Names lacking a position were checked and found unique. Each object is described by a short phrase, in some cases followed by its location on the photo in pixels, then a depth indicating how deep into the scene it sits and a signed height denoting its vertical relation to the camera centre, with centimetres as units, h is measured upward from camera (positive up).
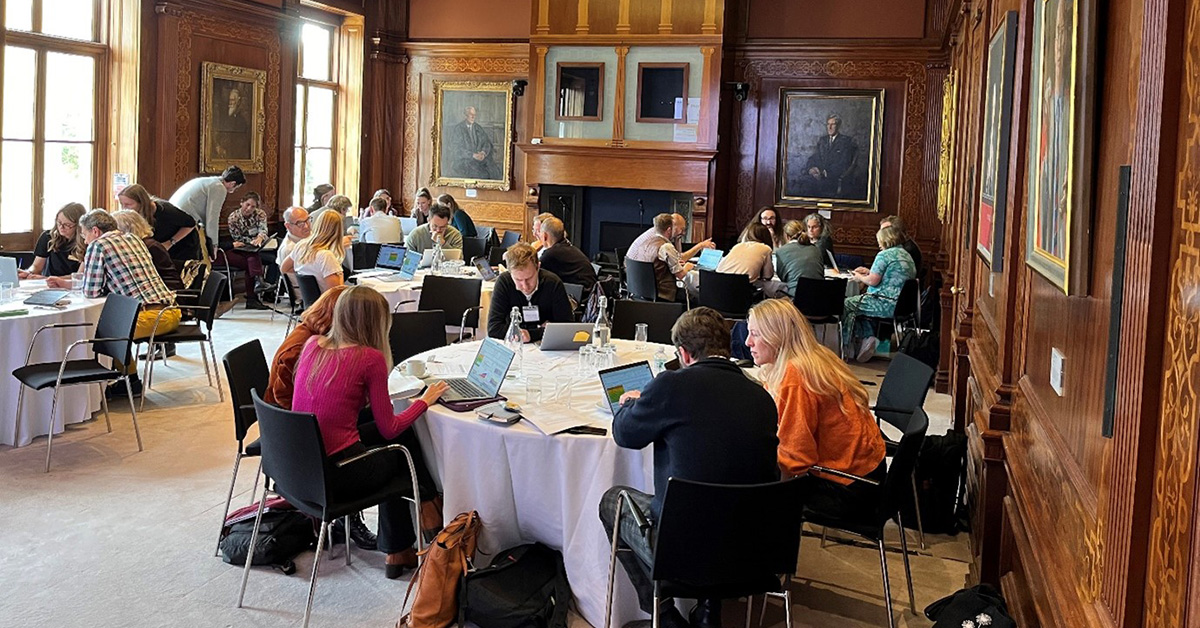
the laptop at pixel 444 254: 884 -31
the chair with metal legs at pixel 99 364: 576 -88
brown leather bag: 384 -128
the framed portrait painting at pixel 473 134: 1411 +113
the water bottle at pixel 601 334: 524 -53
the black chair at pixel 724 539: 311 -90
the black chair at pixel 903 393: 471 -69
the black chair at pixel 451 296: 718 -51
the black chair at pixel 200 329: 699 -80
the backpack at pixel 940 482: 510 -115
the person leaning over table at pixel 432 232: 989 -13
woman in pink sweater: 396 -63
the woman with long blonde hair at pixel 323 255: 739 -28
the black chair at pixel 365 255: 961 -34
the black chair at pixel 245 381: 442 -72
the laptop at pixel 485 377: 429 -63
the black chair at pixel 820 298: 901 -53
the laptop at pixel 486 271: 833 -39
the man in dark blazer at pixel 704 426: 331 -61
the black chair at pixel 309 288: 746 -52
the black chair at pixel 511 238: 1207 -18
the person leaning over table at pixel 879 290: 916 -45
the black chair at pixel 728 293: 886 -51
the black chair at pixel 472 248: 1104 -29
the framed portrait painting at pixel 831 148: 1227 +101
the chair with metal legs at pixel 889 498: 386 -95
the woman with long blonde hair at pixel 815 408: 387 -63
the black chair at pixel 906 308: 909 -59
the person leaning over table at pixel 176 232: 910 -20
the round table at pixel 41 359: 600 -89
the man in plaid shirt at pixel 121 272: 665 -41
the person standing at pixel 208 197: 1091 +12
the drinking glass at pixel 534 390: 432 -68
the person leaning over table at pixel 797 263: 933 -25
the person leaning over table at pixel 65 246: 727 -29
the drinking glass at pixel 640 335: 536 -54
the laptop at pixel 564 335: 530 -54
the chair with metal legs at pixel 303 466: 371 -89
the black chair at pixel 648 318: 630 -53
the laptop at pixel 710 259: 981 -26
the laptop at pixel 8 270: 666 -42
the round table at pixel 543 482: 390 -96
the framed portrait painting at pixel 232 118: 1150 +102
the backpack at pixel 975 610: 306 -108
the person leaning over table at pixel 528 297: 605 -42
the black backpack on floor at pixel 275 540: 439 -135
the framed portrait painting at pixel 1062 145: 231 +24
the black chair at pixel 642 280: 924 -45
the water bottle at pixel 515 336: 526 -56
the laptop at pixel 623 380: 405 -58
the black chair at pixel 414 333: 579 -62
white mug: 466 -65
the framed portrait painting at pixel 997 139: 419 +44
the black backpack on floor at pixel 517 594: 381 -133
